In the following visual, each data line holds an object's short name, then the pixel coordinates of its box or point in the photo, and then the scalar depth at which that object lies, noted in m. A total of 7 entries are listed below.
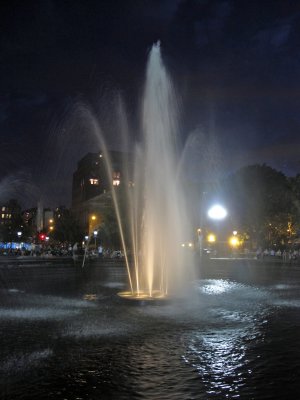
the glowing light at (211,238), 104.81
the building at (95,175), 169.38
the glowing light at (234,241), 94.89
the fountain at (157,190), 25.08
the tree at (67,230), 107.37
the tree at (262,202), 70.25
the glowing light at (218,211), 79.06
